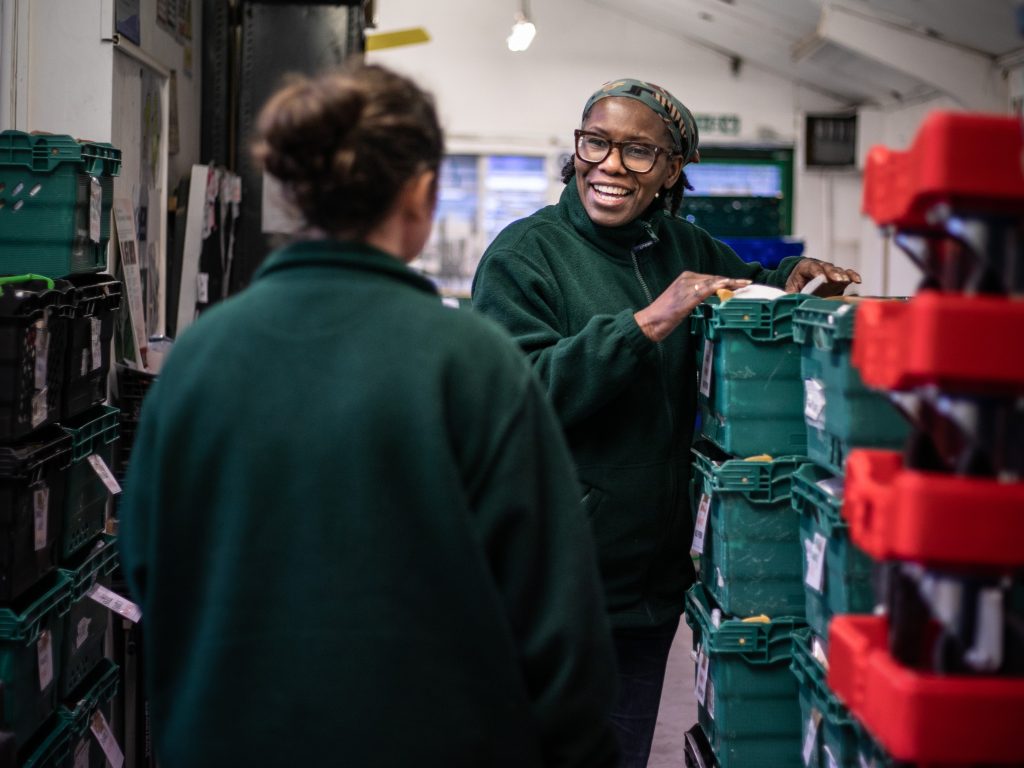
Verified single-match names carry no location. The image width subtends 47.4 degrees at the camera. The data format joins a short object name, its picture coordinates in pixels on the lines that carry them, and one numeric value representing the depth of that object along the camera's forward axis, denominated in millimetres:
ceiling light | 7996
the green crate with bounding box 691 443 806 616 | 2623
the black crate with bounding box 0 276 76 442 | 2467
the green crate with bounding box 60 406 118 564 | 2891
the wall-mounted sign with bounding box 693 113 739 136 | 9984
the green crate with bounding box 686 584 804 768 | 2674
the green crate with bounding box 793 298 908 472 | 2189
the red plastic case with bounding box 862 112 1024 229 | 1296
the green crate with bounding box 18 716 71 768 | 2586
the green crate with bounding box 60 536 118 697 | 2879
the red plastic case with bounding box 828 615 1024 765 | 1317
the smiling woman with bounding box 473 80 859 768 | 2426
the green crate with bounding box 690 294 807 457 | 2576
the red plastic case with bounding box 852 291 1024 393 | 1281
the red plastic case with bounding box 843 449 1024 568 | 1297
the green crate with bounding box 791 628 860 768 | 2180
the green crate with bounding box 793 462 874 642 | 2182
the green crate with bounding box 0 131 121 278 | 2863
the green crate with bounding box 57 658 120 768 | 2850
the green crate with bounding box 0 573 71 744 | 2471
